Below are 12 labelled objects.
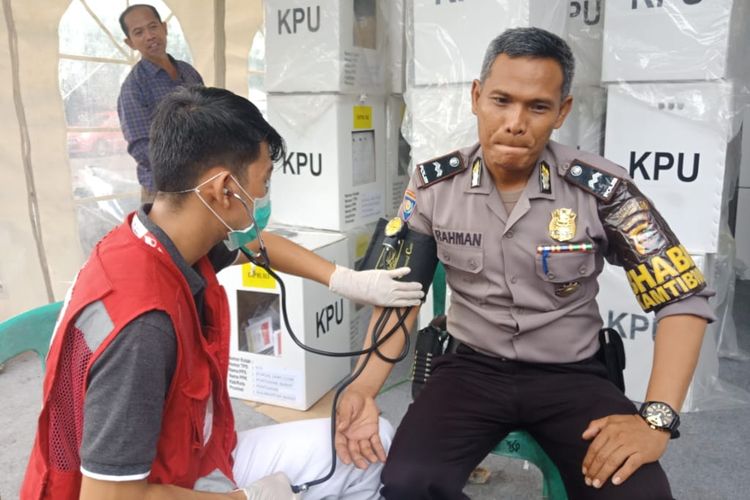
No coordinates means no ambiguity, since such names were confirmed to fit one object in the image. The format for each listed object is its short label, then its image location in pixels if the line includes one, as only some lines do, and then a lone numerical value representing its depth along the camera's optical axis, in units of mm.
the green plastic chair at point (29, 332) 1230
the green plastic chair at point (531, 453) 1333
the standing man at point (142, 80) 2662
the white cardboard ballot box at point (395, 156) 2951
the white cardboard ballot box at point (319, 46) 2475
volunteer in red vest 841
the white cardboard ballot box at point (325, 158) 2602
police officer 1257
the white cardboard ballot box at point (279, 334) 2367
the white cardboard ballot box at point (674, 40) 2014
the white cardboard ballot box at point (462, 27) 2141
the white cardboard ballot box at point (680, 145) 2086
